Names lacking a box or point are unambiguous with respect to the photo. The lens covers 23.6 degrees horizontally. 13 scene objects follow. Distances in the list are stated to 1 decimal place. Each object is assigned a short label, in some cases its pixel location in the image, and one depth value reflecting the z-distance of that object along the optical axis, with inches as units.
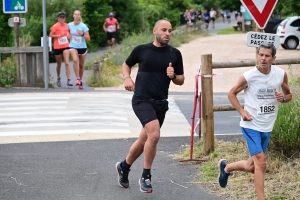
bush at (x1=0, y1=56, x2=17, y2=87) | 712.4
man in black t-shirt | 298.0
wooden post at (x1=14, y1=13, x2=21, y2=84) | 710.5
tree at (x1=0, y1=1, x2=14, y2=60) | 976.9
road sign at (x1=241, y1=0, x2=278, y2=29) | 350.6
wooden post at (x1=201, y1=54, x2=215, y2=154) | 360.2
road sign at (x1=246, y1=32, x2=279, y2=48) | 328.5
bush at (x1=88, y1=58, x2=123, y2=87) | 751.7
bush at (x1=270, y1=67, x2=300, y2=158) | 325.1
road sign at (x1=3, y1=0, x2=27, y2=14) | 706.8
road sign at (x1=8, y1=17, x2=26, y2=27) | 724.7
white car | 1370.6
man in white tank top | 267.9
